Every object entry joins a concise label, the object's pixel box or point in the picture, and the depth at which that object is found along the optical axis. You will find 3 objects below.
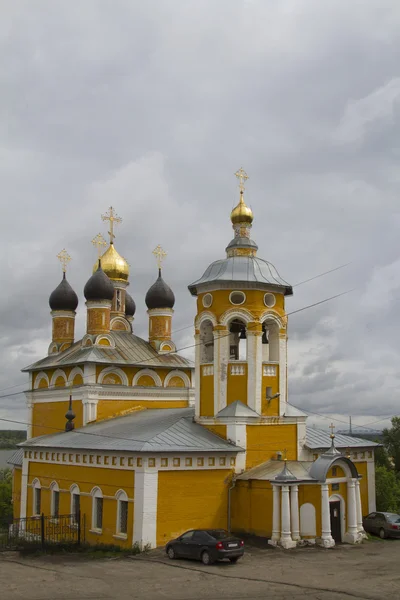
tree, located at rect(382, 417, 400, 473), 58.06
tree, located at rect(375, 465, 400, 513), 32.81
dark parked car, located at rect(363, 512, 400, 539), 21.55
